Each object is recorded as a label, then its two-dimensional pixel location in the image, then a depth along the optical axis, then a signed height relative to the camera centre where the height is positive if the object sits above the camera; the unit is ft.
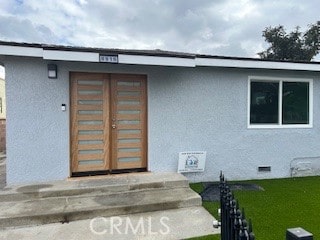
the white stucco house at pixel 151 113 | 20.59 +0.39
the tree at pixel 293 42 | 85.87 +24.92
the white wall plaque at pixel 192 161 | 23.90 -4.01
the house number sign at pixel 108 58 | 19.40 +4.30
